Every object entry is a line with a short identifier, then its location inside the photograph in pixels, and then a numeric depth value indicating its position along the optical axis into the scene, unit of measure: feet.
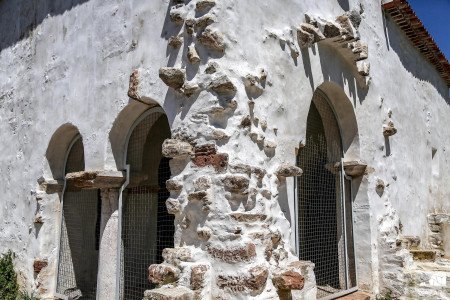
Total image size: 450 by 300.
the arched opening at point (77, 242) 17.10
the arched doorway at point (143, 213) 15.16
